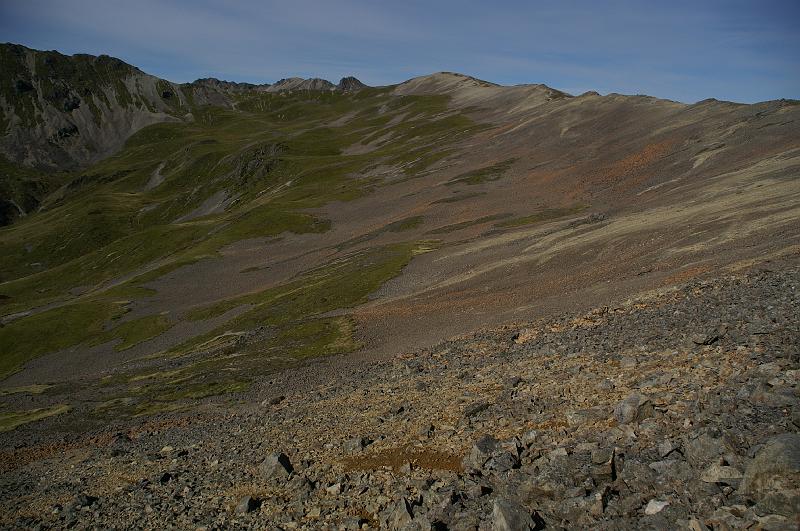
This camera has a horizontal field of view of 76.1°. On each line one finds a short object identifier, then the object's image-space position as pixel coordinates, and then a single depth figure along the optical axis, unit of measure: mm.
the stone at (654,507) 13406
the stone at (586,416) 19141
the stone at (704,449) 14344
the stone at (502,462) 17750
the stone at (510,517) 14445
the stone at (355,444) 22812
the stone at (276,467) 21953
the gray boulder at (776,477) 11742
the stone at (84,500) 22984
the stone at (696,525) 12211
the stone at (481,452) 18672
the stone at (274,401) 36444
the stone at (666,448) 15406
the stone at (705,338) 23281
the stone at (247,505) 19578
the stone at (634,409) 17891
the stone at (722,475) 13320
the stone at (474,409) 23459
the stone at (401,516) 16531
